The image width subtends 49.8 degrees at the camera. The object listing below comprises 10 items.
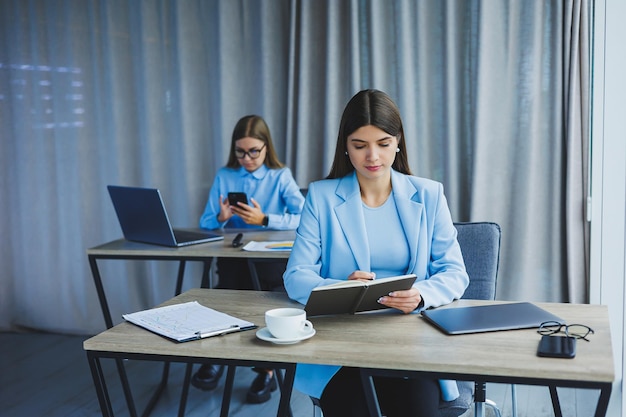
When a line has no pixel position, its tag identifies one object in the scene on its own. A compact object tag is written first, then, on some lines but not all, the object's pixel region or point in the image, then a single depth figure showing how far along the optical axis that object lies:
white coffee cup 1.46
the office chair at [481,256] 2.11
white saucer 1.46
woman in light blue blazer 1.93
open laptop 2.77
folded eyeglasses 1.46
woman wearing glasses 3.14
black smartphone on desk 1.32
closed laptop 1.52
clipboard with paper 1.54
